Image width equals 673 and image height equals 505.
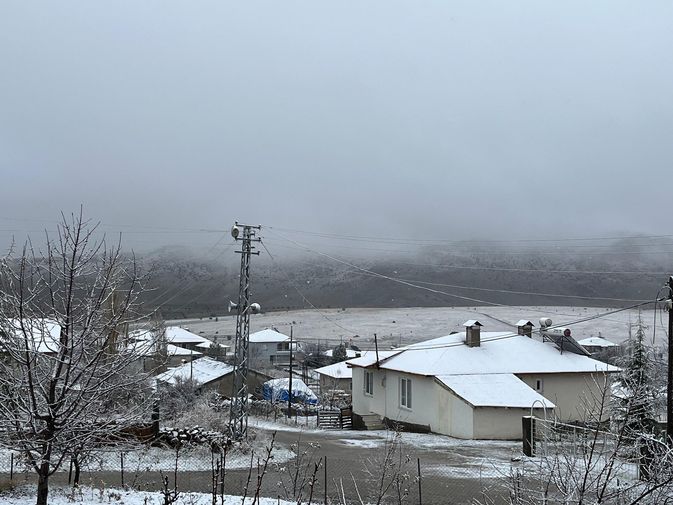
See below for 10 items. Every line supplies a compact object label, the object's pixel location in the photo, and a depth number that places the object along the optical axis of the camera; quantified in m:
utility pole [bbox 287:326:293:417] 43.93
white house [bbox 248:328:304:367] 88.19
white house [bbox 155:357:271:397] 47.84
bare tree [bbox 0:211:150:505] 9.30
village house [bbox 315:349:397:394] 60.12
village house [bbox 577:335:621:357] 78.25
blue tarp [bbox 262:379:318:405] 51.50
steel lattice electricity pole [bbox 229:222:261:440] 23.05
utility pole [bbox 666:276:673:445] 15.96
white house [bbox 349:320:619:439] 30.56
